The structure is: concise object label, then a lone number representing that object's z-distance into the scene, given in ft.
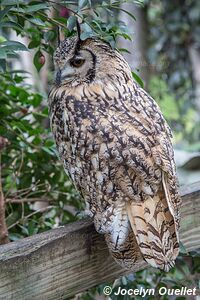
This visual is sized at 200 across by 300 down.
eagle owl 9.58
